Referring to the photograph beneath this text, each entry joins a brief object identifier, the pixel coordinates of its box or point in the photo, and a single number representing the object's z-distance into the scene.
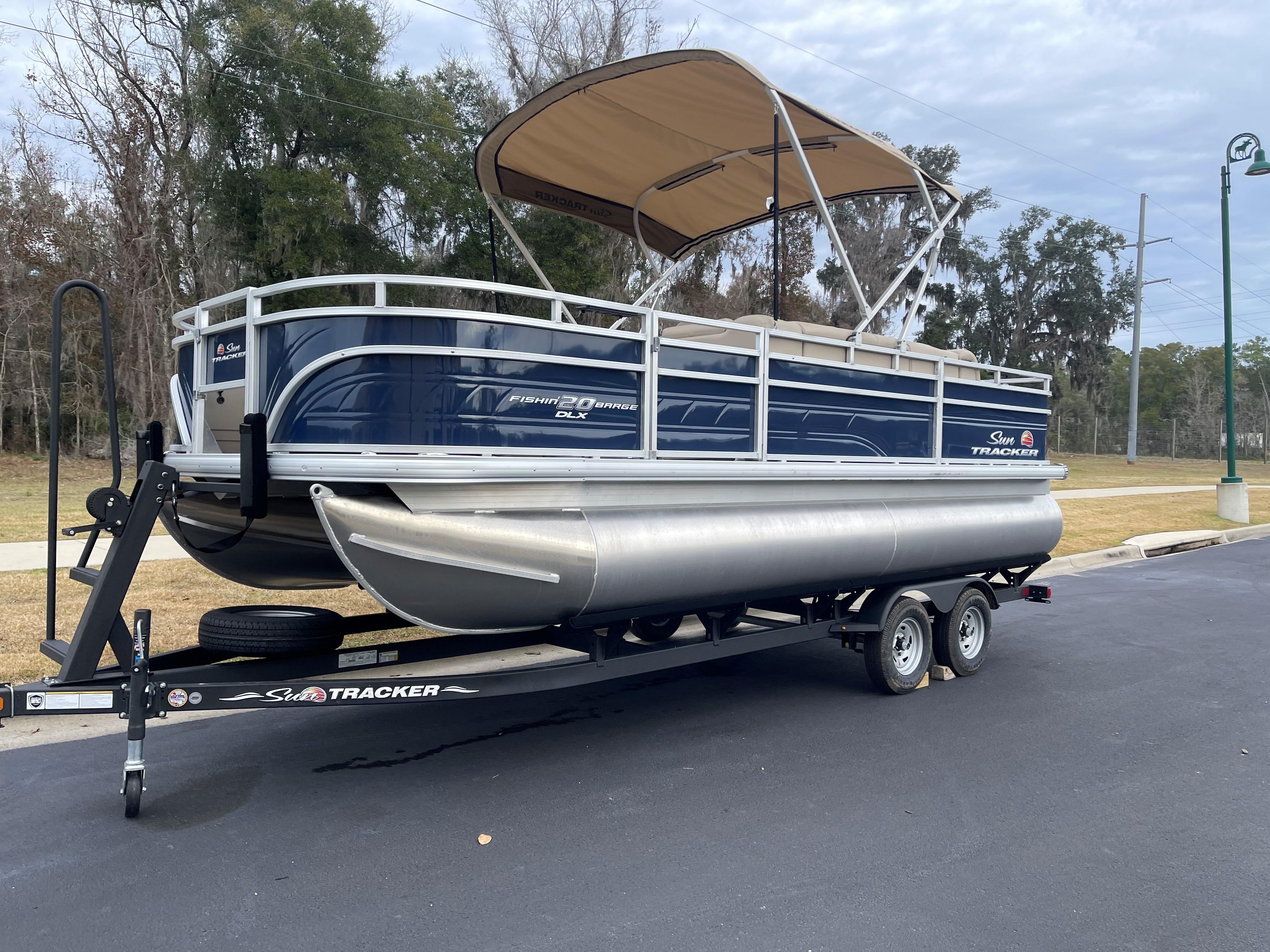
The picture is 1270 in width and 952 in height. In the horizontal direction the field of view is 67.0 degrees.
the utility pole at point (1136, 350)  40.16
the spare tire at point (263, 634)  4.44
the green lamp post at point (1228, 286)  18.77
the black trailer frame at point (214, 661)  3.98
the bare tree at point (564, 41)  25.72
